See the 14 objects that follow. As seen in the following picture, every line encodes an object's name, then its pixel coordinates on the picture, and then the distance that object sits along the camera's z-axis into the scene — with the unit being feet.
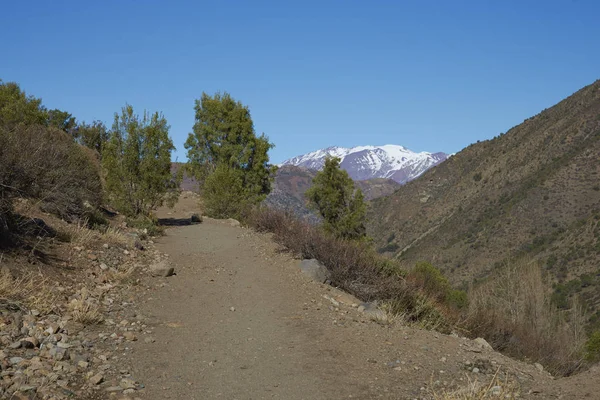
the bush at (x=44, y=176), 29.58
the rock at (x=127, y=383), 16.51
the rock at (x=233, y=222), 72.23
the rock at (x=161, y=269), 35.48
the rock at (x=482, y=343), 27.79
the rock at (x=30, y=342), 17.95
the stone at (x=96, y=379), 16.37
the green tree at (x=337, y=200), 95.20
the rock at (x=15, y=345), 17.51
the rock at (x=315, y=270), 37.22
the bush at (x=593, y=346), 81.94
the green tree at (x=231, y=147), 105.70
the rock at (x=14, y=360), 16.33
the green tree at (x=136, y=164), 61.98
